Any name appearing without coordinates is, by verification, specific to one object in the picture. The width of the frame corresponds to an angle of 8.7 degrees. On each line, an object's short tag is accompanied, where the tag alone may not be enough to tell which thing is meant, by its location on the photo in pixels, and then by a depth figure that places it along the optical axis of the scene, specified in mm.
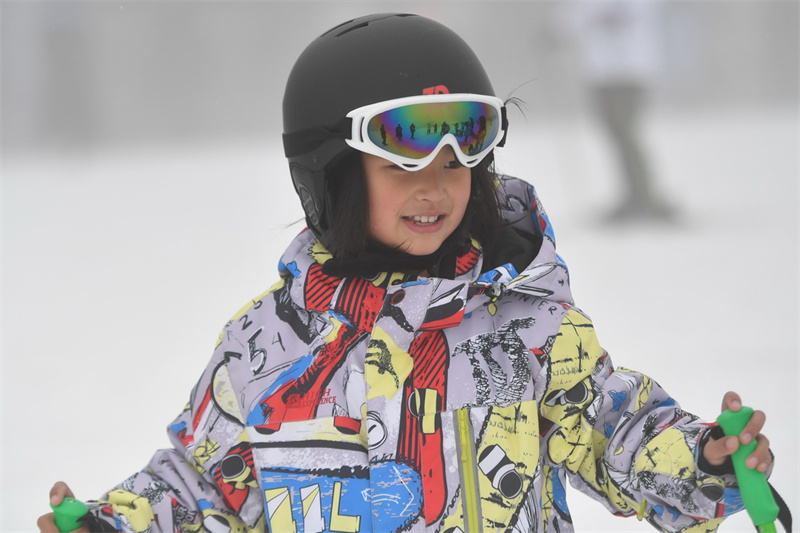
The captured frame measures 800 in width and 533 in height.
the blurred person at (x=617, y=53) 9344
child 4965
